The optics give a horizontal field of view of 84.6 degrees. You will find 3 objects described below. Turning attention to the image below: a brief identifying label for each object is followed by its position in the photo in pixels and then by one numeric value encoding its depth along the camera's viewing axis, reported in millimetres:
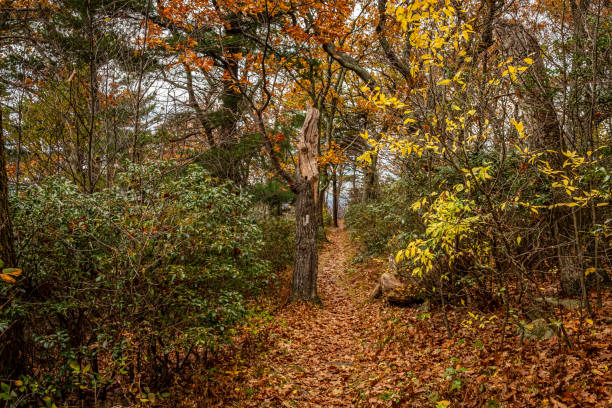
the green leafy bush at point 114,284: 3572
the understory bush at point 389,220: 7250
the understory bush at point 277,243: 10422
